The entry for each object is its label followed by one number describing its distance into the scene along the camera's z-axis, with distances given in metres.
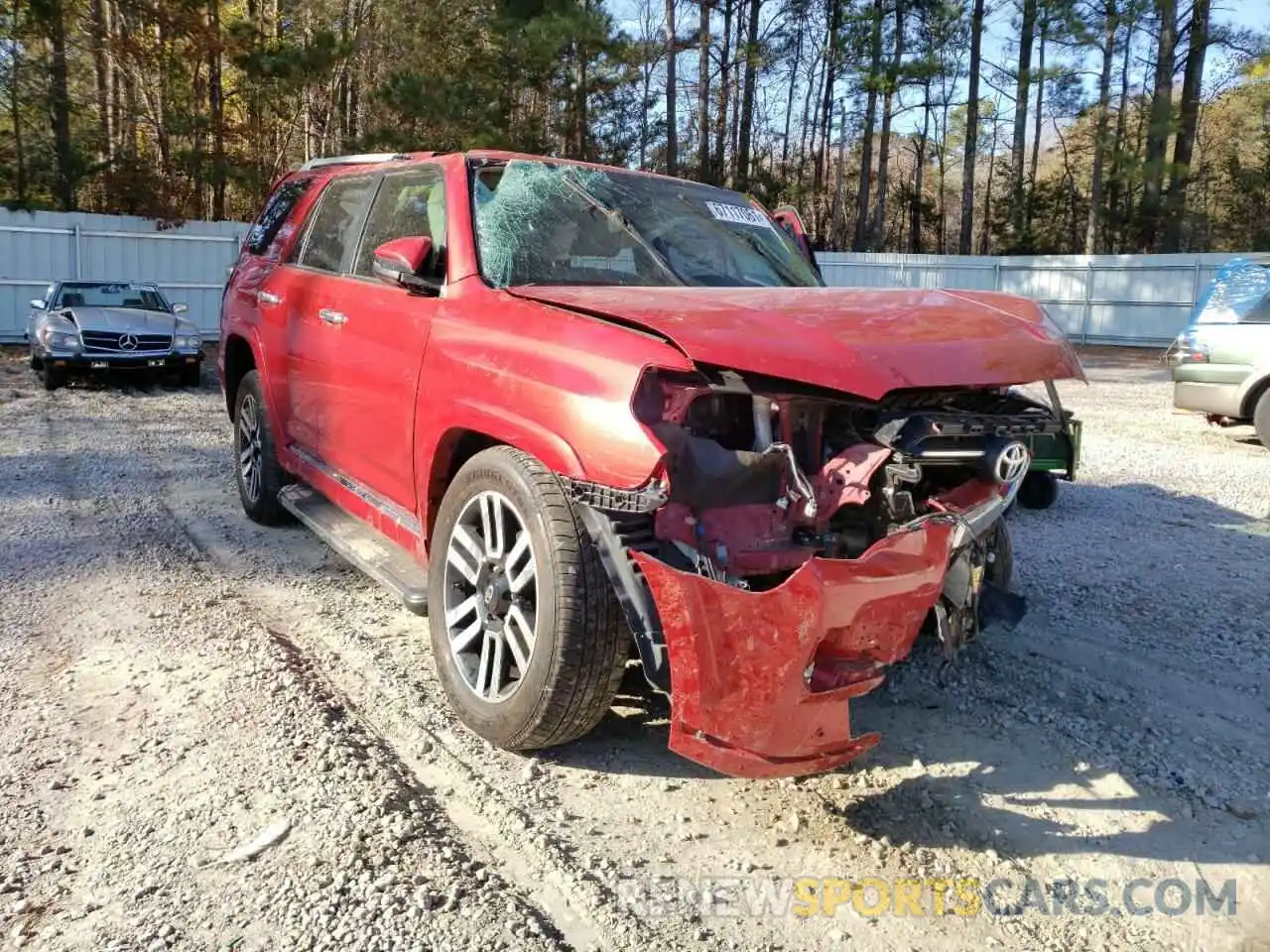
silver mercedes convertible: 12.76
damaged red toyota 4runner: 2.58
